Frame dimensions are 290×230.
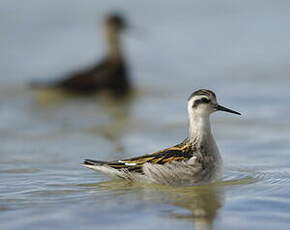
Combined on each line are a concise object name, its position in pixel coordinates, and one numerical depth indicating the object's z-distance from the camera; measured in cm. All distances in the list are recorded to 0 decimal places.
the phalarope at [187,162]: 1022
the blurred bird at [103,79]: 1838
